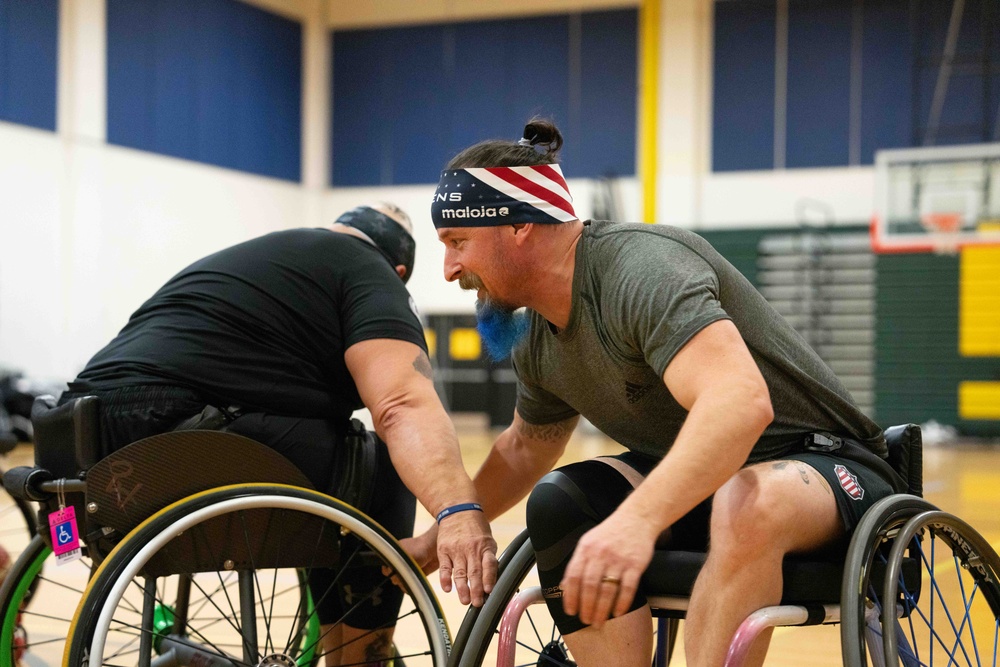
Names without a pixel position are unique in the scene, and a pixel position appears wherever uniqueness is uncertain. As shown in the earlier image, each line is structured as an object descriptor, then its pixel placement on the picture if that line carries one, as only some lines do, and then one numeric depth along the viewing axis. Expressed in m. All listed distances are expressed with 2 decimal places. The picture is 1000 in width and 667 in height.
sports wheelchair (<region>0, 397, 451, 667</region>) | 1.67
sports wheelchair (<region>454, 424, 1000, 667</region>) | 1.41
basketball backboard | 10.19
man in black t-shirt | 1.92
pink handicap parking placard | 1.81
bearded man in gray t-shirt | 1.38
